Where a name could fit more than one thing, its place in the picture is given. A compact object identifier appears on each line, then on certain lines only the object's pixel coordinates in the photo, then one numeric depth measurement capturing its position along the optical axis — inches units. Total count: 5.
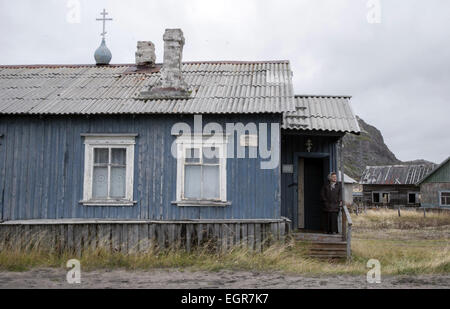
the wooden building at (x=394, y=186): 1520.7
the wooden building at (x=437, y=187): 1266.0
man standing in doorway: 430.0
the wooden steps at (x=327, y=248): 404.5
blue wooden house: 379.6
